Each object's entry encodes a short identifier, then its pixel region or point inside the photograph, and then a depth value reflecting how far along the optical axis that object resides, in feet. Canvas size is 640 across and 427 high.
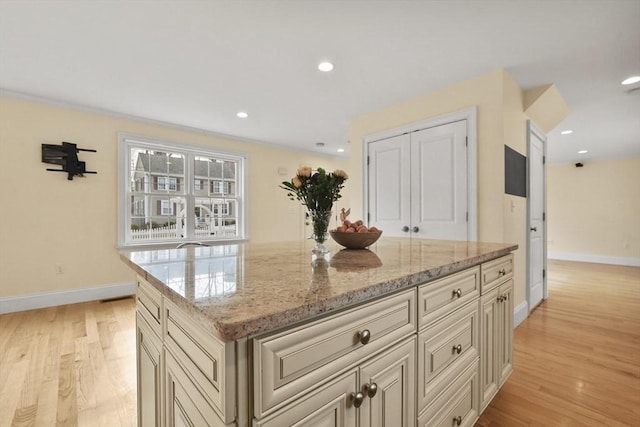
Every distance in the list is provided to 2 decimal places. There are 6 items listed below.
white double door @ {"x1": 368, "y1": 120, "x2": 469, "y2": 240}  9.87
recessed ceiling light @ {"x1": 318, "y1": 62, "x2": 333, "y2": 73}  8.64
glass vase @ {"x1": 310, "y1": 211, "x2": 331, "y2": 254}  4.42
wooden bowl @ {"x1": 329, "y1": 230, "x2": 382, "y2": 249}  4.81
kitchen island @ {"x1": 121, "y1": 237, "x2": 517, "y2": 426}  1.95
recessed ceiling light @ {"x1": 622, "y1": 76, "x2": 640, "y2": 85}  9.27
